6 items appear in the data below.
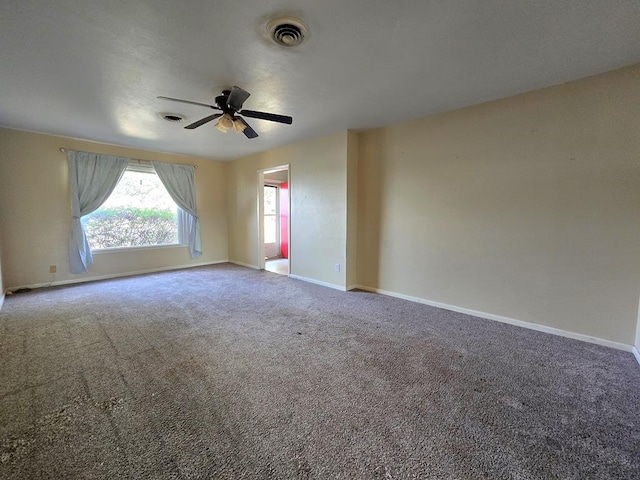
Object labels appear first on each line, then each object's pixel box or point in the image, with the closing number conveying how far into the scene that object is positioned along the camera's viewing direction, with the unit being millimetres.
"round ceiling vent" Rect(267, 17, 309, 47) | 1789
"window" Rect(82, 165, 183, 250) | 4910
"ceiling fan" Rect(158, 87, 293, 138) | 2570
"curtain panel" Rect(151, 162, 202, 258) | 5483
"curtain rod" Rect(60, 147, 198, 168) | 4406
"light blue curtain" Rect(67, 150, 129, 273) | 4523
